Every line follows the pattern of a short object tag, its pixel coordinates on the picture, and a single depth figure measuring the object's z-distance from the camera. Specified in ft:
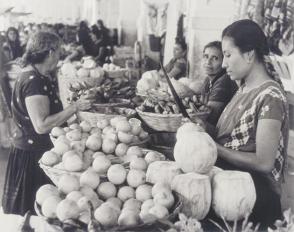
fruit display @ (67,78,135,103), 10.14
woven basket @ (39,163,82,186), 5.72
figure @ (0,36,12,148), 13.69
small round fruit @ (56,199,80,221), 4.22
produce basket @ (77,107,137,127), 8.84
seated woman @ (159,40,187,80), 18.70
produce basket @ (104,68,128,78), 15.43
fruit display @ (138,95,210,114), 7.89
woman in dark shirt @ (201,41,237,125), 9.16
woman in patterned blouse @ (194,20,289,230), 5.71
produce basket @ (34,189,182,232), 4.07
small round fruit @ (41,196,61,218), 4.43
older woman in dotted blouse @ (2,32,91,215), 8.10
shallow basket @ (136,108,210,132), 7.55
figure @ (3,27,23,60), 20.31
